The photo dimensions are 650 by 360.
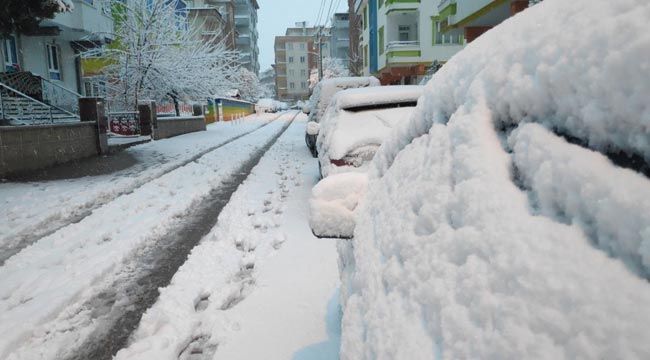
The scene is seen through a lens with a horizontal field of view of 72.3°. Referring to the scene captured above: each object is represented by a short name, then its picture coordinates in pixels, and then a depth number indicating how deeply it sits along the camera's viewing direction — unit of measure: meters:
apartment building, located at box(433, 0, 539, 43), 12.10
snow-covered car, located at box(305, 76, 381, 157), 11.97
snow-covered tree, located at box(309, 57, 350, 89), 73.81
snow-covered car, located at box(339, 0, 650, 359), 0.66
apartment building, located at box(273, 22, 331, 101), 117.38
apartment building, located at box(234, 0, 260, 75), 93.50
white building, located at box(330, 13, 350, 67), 84.50
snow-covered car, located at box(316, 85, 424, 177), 5.37
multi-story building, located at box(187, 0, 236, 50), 66.40
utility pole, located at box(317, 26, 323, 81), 42.24
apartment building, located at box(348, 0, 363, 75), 51.41
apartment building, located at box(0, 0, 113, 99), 18.89
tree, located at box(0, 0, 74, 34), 10.38
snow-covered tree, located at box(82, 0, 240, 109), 22.41
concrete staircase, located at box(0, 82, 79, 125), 13.47
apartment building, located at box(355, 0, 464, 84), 28.14
